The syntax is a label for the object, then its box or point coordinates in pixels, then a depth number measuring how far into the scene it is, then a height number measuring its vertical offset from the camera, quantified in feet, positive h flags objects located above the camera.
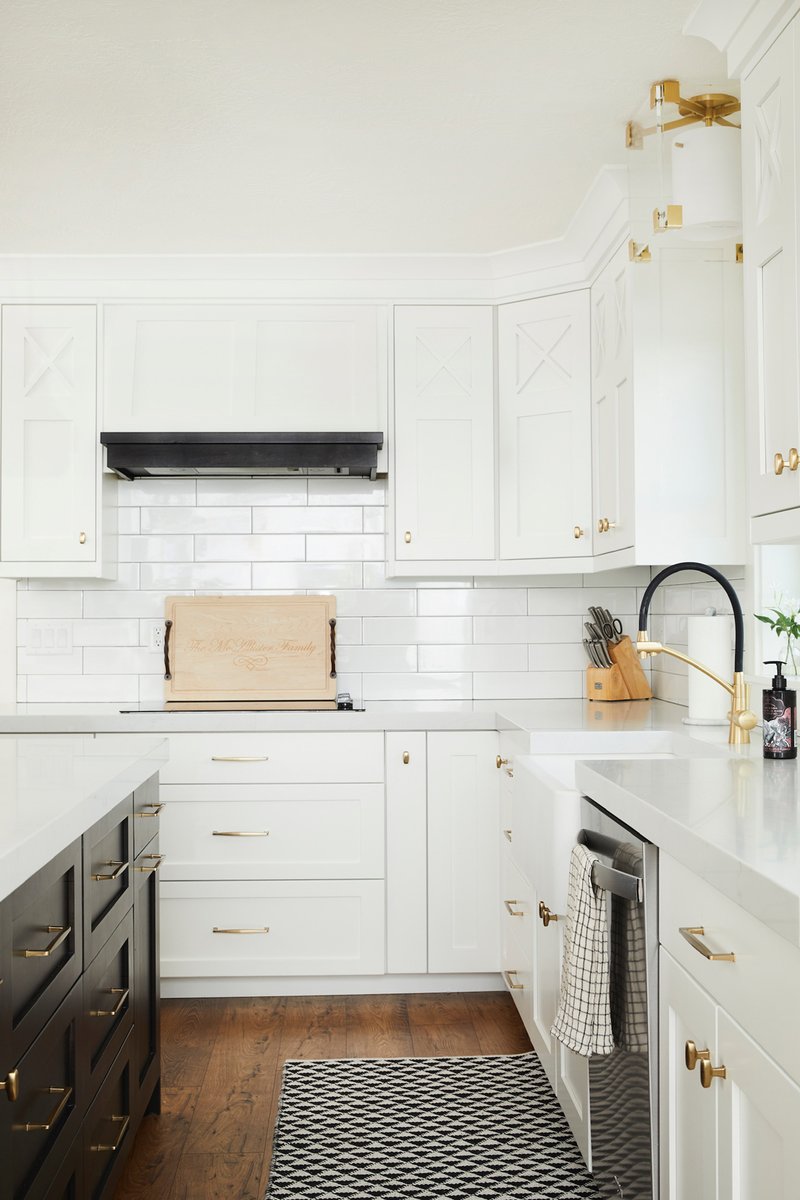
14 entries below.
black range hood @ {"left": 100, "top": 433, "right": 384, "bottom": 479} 11.32 +2.08
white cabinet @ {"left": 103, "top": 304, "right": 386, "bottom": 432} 11.68 +3.12
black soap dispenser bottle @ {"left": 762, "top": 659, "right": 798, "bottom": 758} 6.68 -0.58
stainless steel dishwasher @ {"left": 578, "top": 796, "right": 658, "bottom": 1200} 5.18 -2.01
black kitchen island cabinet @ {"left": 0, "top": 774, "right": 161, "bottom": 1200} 4.58 -2.08
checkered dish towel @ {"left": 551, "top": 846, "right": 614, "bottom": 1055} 5.56 -1.93
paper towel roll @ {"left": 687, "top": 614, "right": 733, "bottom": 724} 9.32 -0.29
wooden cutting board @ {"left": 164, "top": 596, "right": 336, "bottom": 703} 12.04 -0.17
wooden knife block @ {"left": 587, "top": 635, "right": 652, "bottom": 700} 11.91 -0.54
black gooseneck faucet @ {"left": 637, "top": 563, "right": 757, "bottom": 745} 7.43 -0.31
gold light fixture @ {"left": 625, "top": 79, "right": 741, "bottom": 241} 7.51 +3.48
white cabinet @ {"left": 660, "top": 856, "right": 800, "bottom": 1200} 3.54 -1.71
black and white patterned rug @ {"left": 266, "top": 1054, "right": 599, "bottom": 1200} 7.25 -3.97
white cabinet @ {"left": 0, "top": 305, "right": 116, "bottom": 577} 11.68 +2.18
